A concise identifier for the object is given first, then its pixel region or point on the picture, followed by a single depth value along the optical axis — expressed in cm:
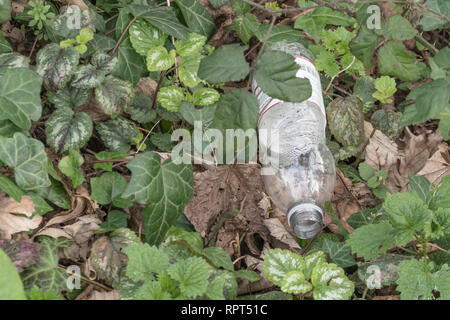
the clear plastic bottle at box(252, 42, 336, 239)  135
